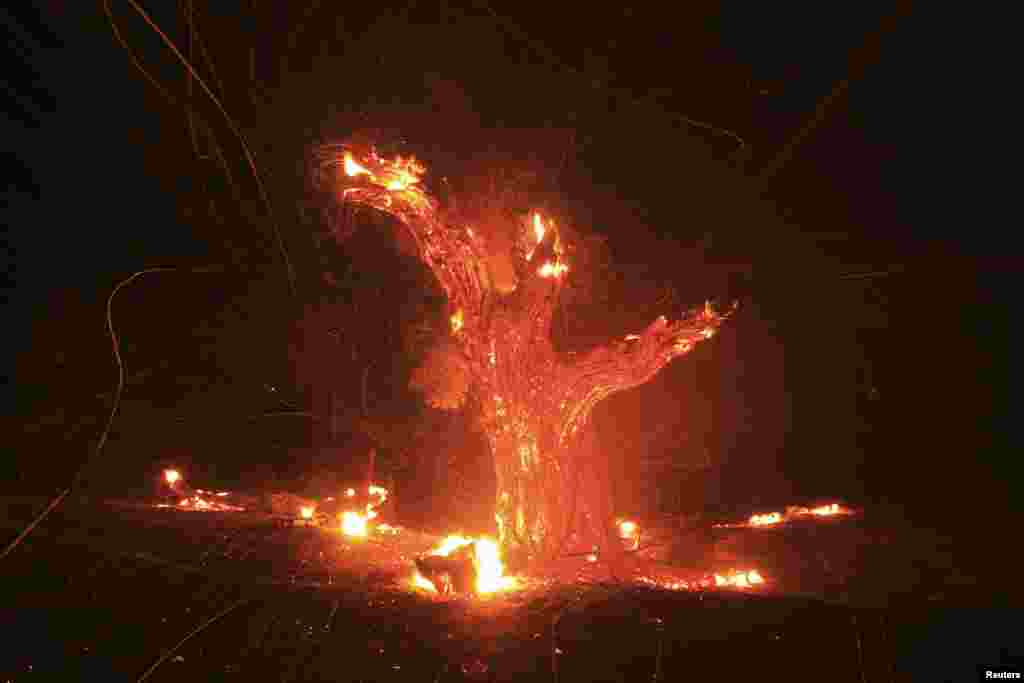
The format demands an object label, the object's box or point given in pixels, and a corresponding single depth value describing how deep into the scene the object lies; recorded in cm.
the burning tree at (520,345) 585
